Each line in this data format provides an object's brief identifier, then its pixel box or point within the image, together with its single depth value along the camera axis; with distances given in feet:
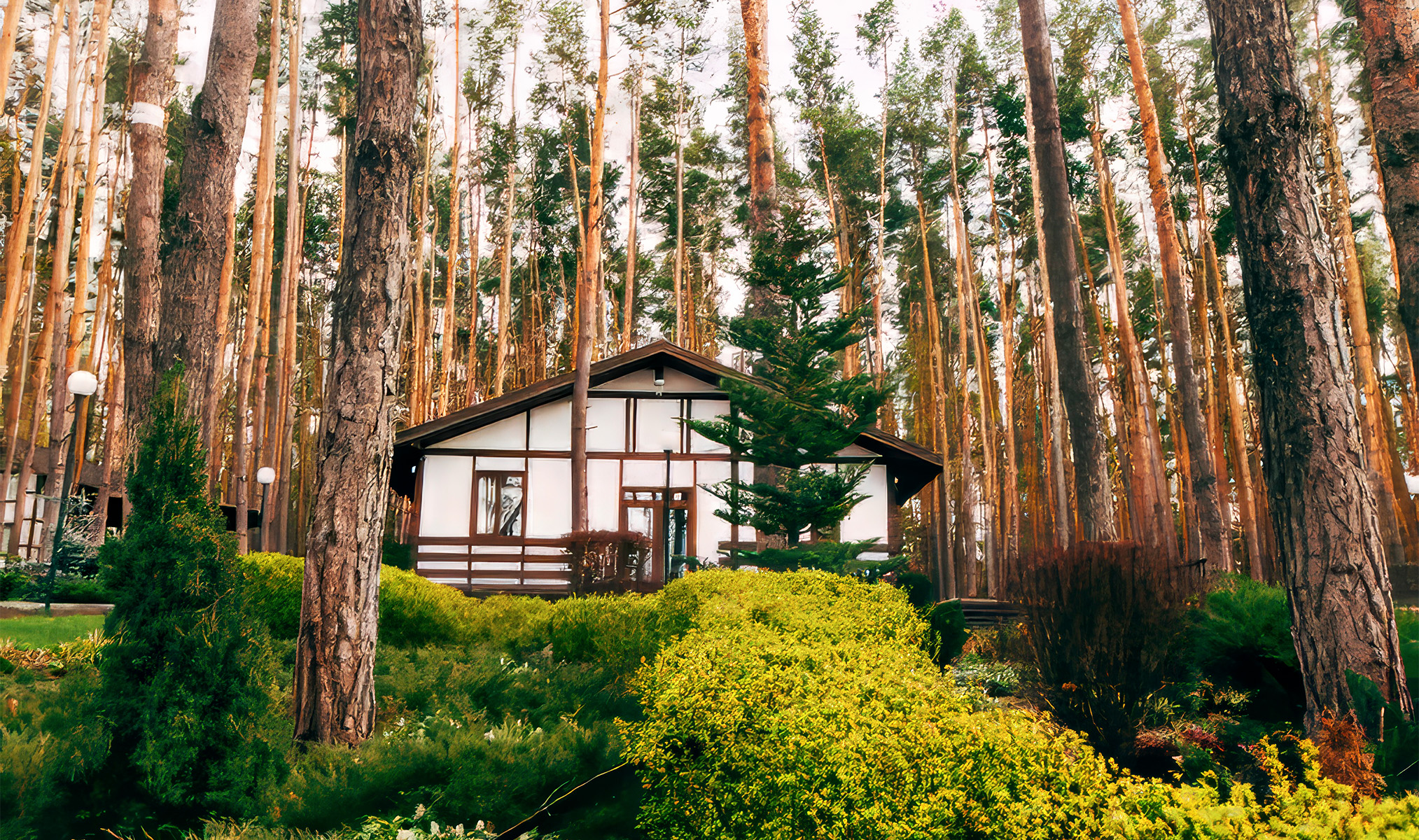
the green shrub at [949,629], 24.13
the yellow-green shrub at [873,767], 5.80
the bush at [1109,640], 18.45
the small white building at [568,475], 50.65
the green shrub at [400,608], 24.18
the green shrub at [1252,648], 18.86
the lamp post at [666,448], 40.11
